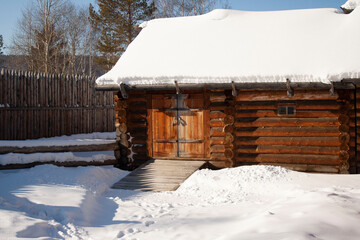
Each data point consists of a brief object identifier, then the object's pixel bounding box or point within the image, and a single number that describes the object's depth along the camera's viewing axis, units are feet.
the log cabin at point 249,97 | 27.58
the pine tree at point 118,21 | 86.02
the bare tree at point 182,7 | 87.97
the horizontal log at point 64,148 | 30.60
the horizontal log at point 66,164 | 30.32
